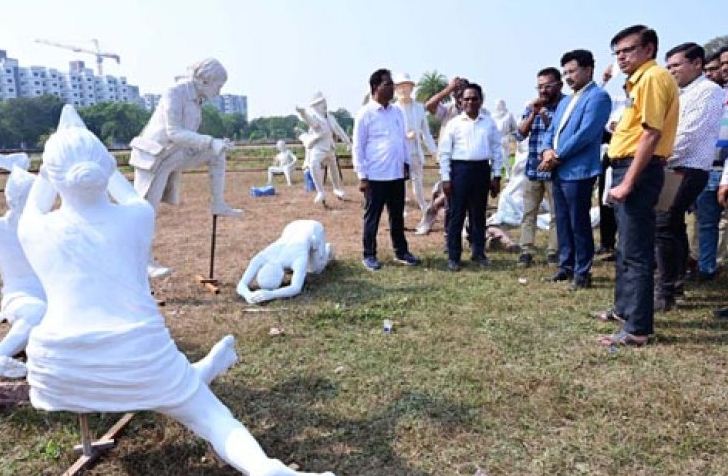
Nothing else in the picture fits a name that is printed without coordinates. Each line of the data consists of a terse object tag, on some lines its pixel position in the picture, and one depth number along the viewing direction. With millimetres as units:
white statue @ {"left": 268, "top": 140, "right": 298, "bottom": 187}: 15336
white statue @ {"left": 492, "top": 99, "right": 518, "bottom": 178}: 11883
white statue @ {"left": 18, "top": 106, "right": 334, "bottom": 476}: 2217
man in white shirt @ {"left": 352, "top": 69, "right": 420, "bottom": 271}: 6105
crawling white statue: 5109
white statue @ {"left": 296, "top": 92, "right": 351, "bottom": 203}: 11484
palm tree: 46966
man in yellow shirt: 3523
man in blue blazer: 5012
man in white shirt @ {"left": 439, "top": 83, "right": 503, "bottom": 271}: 5957
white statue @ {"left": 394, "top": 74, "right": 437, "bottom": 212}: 9281
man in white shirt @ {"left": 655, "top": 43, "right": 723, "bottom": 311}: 4211
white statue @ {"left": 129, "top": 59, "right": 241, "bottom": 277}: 5090
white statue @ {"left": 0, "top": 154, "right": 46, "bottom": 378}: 3176
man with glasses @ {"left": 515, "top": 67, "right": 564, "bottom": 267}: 5691
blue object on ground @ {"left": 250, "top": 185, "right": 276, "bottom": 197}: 13219
